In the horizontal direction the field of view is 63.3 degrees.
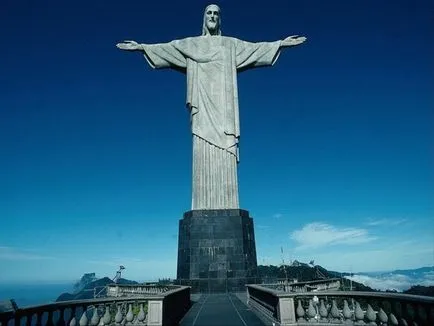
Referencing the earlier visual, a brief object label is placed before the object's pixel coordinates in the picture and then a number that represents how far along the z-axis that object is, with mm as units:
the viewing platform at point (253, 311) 6465
